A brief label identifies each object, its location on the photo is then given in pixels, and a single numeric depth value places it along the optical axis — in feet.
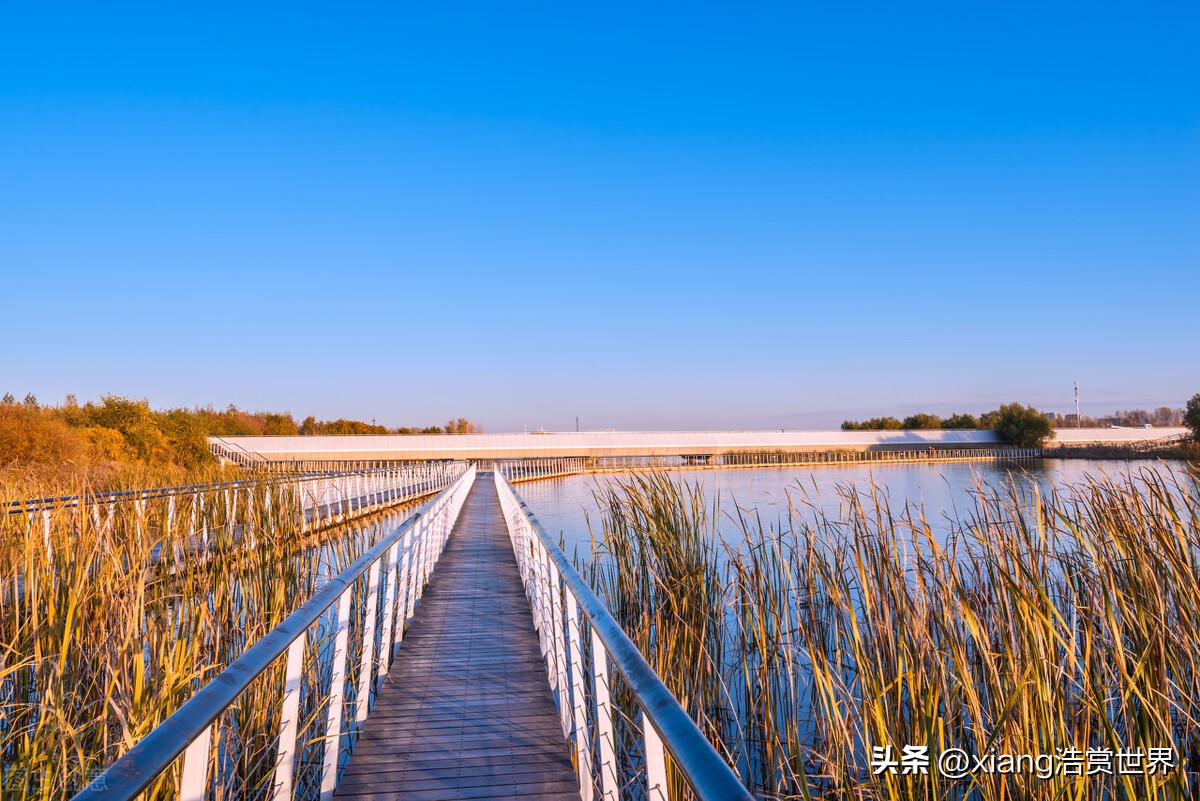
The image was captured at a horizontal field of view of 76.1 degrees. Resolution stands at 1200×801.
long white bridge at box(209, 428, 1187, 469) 132.26
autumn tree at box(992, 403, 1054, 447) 167.53
